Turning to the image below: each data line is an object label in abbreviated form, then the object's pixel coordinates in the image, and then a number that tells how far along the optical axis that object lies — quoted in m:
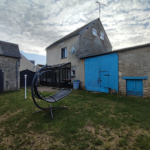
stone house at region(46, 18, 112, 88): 10.42
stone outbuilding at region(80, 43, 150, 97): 5.84
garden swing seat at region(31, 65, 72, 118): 3.21
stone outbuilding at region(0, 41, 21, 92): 8.59
